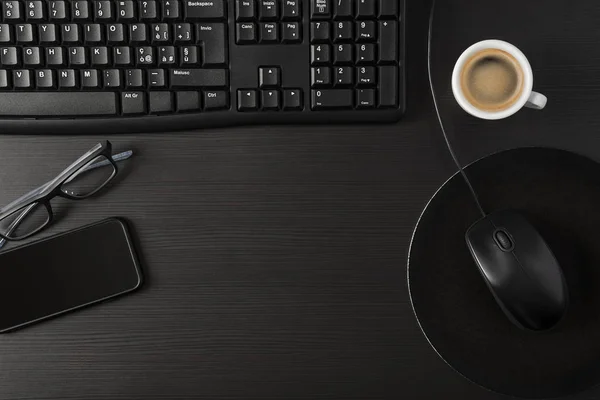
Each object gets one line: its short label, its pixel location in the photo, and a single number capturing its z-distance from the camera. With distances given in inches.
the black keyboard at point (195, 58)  27.6
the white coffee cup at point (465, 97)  27.1
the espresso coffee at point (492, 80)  27.5
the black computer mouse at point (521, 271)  26.1
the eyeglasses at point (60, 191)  28.8
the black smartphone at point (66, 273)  29.4
